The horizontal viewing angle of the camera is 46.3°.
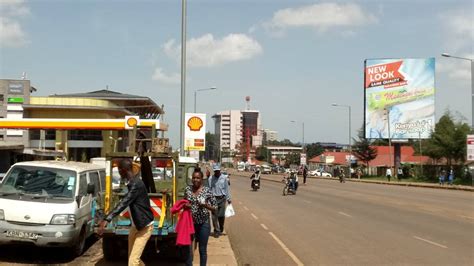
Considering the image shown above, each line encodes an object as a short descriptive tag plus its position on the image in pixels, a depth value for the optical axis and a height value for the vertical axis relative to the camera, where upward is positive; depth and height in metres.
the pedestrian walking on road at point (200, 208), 7.81 -0.76
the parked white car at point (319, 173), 88.21 -2.82
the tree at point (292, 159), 144.75 -0.90
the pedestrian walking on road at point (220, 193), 13.75 -0.97
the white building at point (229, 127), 185.76 +9.48
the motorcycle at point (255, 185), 37.68 -2.03
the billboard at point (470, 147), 37.50 +0.69
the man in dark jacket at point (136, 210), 7.14 -0.74
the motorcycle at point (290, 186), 33.56 -1.85
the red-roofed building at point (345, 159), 103.79 -0.44
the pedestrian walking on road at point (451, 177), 48.09 -1.70
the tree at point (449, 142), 55.53 +1.61
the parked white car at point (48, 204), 9.58 -0.93
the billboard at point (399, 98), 62.44 +6.81
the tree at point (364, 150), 86.19 +1.01
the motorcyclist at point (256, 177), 37.47 -1.49
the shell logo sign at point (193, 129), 19.55 +0.88
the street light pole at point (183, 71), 18.75 +2.87
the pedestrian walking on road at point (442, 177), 48.25 -1.75
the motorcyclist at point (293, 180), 33.56 -1.48
